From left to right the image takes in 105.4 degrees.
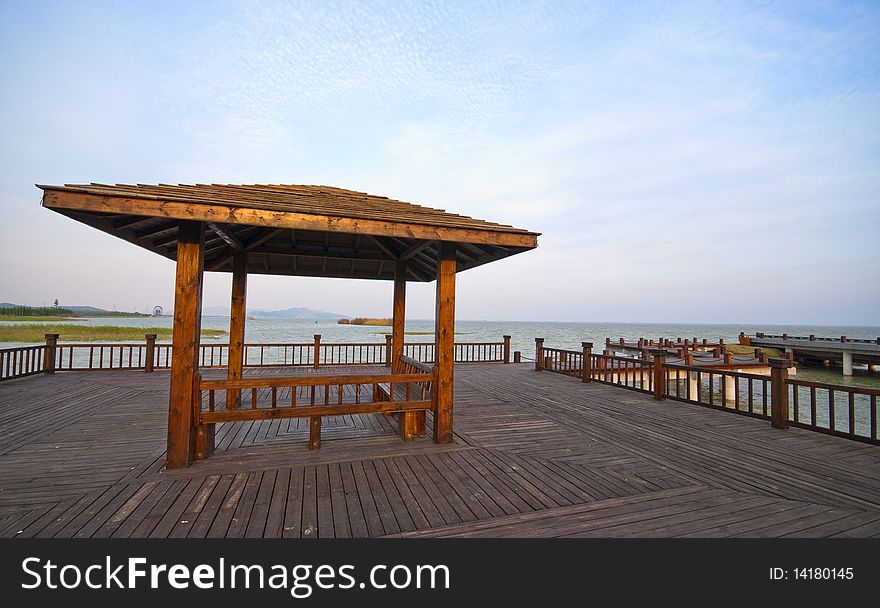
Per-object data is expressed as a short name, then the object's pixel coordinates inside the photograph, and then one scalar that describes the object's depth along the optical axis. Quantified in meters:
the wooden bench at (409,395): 4.56
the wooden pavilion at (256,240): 3.37
